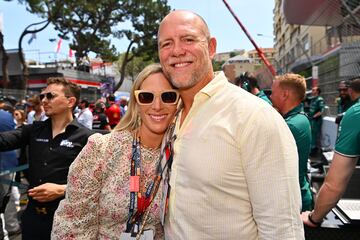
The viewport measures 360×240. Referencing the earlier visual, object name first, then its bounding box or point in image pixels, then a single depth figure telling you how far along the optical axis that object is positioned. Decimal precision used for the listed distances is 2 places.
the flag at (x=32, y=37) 22.69
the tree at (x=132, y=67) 61.26
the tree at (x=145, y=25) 26.08
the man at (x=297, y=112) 3.34
